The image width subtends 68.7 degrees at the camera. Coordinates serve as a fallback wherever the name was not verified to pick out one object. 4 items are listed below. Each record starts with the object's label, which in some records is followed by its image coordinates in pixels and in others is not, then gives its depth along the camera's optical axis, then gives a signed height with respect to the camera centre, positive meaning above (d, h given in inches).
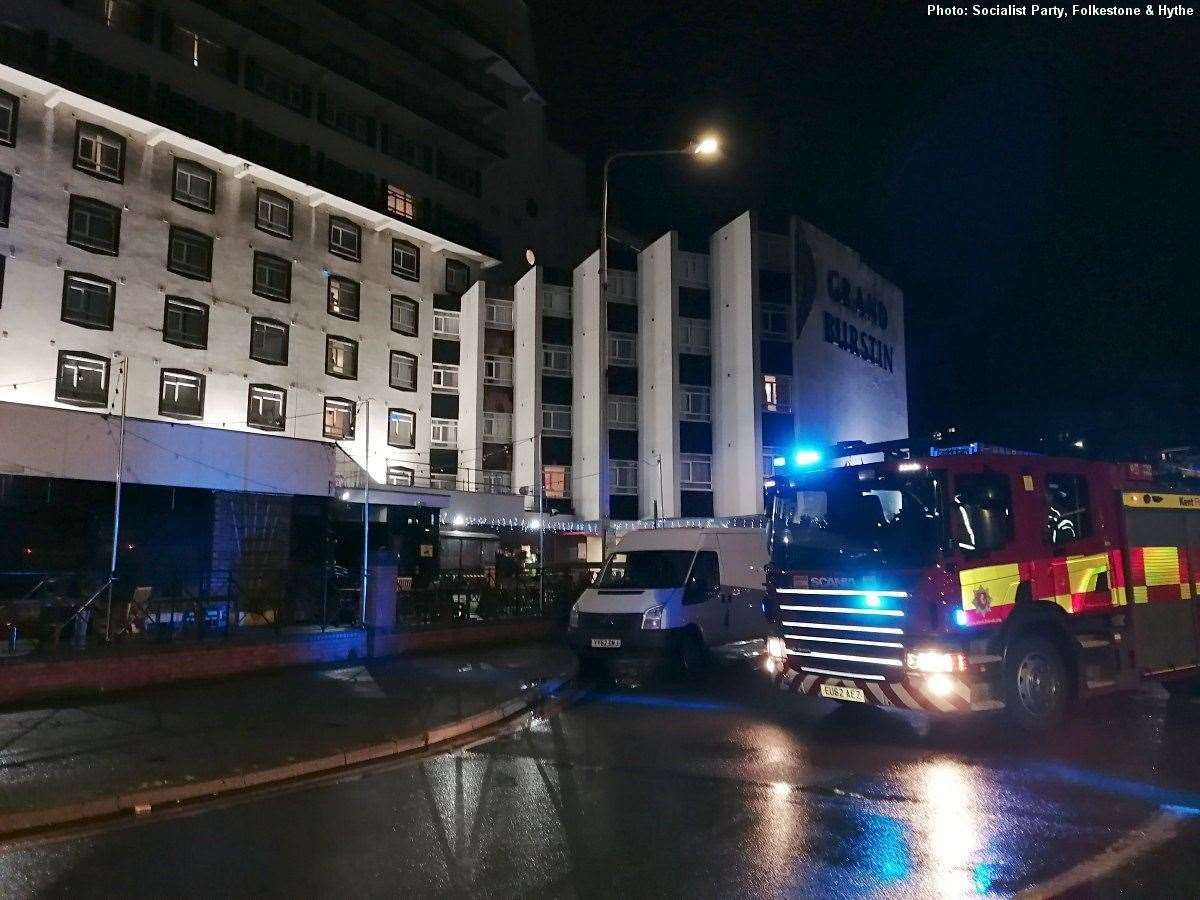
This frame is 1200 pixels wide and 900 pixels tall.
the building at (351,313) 959.0 +354.5
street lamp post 725.3 +184.3
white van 542.0 -31.7
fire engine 340.2 -14.6
